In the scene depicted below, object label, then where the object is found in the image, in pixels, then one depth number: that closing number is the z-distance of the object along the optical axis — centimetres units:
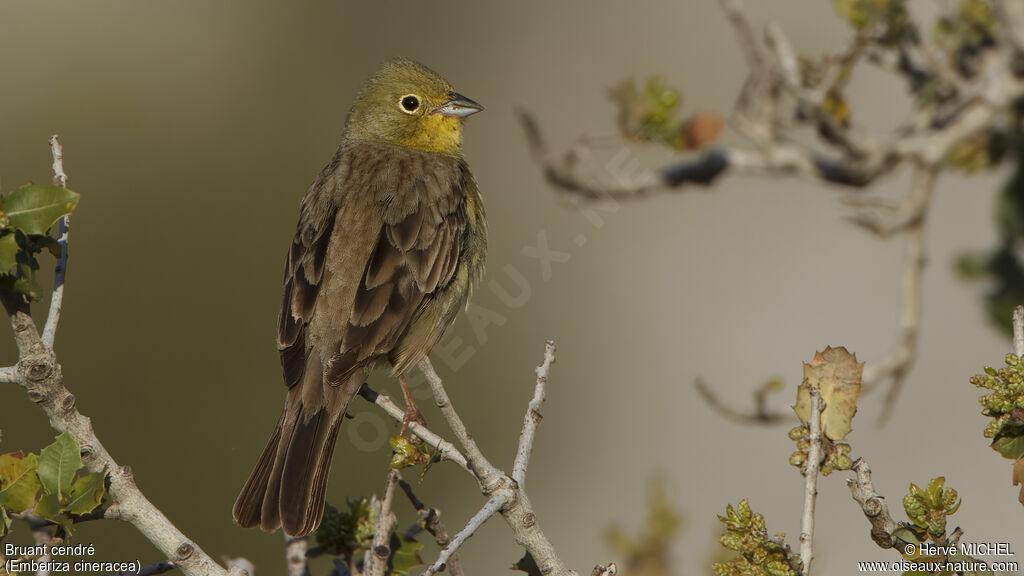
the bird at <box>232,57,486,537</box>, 770
